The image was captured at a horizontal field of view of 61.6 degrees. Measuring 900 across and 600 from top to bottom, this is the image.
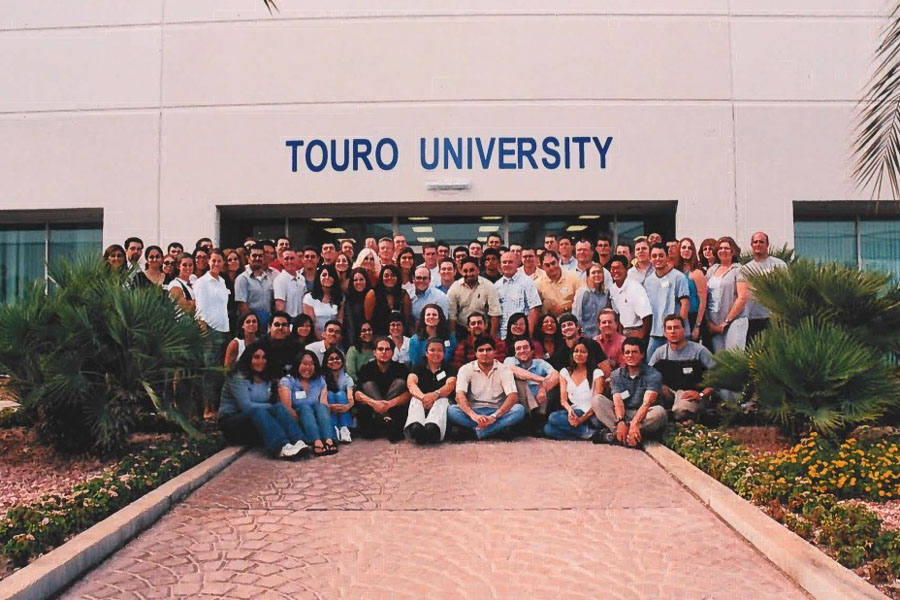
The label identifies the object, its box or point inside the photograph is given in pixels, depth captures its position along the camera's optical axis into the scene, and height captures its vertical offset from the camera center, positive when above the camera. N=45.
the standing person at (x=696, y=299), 8.88 +0.24
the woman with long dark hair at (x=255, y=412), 7.01 -0.88
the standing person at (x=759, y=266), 8.80 +0.62
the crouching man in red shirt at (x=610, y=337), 8.22 -0.19
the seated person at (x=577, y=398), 7.73 -0.81
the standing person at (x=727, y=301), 8.79 +0.21
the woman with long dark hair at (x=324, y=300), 8.46 +0.23
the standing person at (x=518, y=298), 8.77 +0.25
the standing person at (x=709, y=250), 9.56 +0.88
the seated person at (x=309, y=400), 7.15 -0.78
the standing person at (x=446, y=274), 9.02 +0.55
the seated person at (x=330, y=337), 7.81 -0.18
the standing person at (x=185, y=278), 8.55 +0.49
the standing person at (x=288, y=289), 9.02 +0.37
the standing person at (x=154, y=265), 8.77 +0.64
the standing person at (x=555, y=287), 8.97 +0.39
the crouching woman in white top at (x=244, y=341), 7.86 -0.22
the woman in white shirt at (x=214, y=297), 8.59 +0.27
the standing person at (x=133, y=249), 9.15 +0.88
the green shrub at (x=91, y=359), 6.38 -0.33
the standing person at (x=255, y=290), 9.05 +0.36
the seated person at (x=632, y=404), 7.43 -0.85
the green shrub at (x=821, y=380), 6.40 -0.53
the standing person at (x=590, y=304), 8.80 +0.18
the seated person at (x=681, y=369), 7.82 -0.52
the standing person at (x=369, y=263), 8.93 +0.71
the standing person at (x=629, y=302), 8.62 +0.20
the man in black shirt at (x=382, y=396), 7.77 -0.79
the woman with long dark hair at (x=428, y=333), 8.11 -0.14
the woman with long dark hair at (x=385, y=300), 8.38 +0.22
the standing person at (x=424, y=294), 8.65 +0.30
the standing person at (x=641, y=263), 8.88 +0.67
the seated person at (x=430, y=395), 7.53 -0.78
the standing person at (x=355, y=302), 8.41 +0.20
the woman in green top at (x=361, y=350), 8.23 -0.33
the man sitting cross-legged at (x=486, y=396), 7.70 -0.79
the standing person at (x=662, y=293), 8.64 +0.31
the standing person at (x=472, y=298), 8.60 +0.25
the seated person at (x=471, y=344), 8.12 -0.27
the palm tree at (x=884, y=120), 4.30 +1.25
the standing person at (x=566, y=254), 9.56 +0.84
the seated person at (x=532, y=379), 7.95 -0.62
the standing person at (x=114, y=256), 7.69 +0.71
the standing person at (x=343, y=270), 8.60 +0.57
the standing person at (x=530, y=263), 9.43 +0.71
